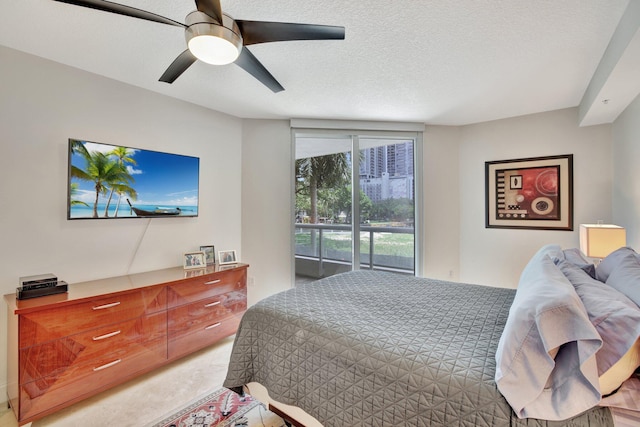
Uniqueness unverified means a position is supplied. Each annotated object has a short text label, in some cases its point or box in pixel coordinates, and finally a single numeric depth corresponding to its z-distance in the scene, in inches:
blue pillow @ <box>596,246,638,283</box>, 61.0
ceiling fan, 50.6
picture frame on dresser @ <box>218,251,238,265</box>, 120.0
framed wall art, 127.0
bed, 37.9
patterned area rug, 70.1
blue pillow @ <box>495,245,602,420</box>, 34.7
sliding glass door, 149.6
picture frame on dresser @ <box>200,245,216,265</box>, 120.8
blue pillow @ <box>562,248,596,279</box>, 68.7
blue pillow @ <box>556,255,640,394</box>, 35.0
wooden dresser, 67.4
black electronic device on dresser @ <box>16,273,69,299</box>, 71.7
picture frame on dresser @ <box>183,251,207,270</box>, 112.2
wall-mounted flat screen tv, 88.8
